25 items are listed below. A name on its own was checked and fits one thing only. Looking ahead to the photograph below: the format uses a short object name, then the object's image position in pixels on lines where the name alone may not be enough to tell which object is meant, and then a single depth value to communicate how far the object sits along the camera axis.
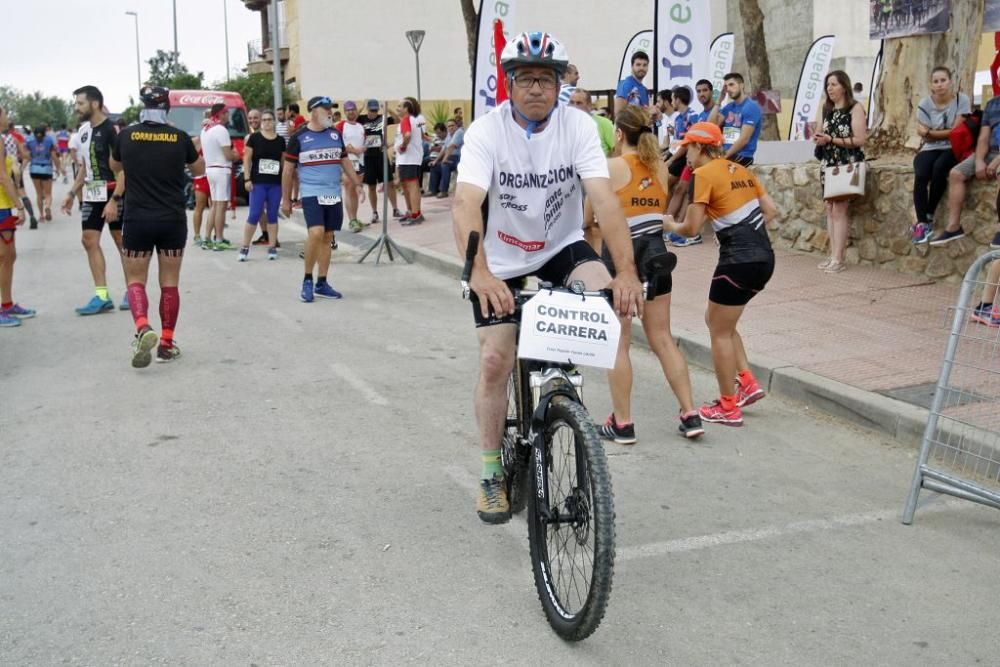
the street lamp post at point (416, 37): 20.91
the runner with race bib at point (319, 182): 11.02
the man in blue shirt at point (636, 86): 12.88
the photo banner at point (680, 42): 12.97
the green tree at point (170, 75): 65.18
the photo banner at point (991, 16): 11.23
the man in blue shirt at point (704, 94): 13.43
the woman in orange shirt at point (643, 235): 6.05
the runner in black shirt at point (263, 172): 13.66
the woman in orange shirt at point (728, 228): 6.20
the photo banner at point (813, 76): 20.02
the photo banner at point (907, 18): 11.02
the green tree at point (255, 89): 50.84
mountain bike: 3.38
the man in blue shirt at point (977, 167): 9.43
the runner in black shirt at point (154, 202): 8.00
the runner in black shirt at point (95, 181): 9.24
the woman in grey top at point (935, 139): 10.09
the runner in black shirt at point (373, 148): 18.14
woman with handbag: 10.85
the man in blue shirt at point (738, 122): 12.52
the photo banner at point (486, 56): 13.29
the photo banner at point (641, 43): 18.30
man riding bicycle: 4.04
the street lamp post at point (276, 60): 32.72
